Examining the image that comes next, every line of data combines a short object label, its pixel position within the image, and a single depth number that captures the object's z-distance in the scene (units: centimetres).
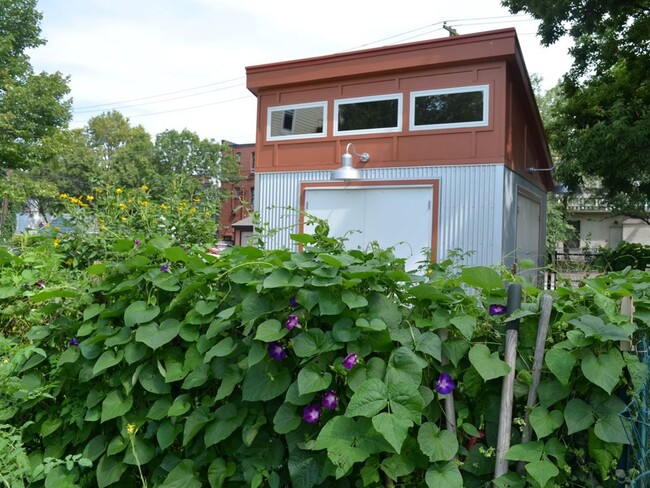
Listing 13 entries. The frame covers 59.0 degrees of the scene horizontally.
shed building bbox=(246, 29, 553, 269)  1042
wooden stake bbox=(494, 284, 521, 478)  175
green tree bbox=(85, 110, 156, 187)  4134
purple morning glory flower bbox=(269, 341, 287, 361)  191
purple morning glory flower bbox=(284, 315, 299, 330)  186
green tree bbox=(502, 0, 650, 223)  1160
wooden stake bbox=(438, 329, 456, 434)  181
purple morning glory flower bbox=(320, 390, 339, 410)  181
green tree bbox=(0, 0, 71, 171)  2000
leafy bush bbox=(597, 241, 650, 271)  1140
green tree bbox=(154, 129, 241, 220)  4216
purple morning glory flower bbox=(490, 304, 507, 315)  187
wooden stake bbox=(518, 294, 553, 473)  175
